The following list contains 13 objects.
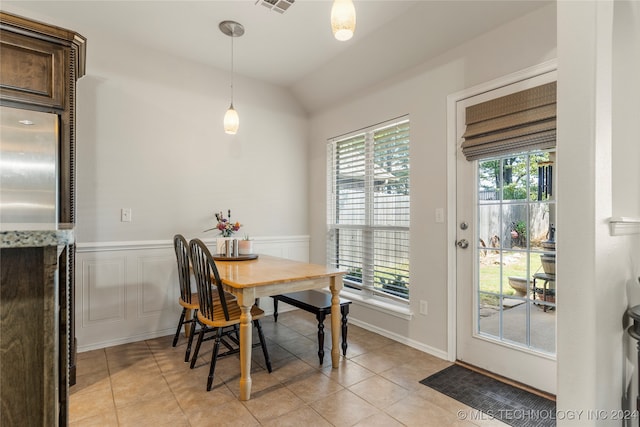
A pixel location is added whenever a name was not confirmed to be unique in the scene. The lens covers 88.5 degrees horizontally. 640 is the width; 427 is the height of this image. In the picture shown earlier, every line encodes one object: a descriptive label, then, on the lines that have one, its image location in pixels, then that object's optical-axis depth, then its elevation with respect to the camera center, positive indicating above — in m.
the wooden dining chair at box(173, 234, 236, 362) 2.51 -0.53
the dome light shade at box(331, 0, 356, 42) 1.45 +0.88
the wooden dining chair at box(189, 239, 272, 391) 2.10 -0.66
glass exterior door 2.10 -0.25
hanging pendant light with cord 2.71 +0.86
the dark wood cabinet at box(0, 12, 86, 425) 1.91 +0.82
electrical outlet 2.74 -0.78
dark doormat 1.83 -1.13
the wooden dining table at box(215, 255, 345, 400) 2.00 -0.45
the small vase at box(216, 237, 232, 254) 2.95 -0.27
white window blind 3.05 +0.06
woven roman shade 2.01 +0.60
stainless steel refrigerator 1.95 +0.29
